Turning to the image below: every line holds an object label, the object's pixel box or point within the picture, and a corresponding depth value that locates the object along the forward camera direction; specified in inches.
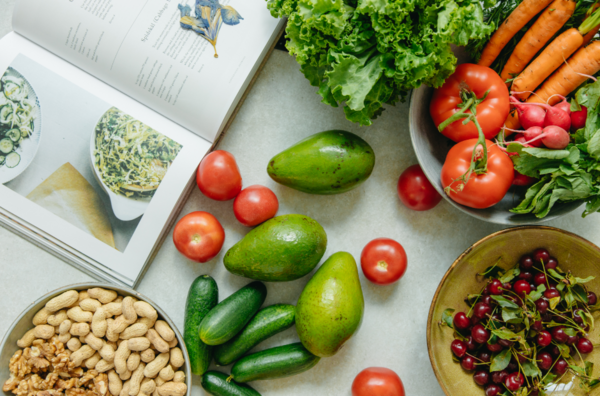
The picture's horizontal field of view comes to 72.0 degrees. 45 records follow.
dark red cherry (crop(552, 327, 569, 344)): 36.7
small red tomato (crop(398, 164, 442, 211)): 40.3
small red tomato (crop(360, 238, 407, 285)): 40.3
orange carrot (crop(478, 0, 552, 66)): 34.8
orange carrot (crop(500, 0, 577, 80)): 34.4
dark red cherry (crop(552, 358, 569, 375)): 37.4
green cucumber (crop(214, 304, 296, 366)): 40.6
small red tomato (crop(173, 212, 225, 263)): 40.1
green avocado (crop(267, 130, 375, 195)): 38.3
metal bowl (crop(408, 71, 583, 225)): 37.0
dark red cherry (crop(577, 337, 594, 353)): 37.4
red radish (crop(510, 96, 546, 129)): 35.3
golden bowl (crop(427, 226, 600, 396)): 37.5
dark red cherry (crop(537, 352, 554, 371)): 36.9
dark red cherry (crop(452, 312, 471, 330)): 38.5
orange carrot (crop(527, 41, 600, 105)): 35.1
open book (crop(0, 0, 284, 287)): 39.5
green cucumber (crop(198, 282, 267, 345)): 39.1
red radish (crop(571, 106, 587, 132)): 35.2
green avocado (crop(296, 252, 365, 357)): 37.2
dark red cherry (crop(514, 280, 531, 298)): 37.6
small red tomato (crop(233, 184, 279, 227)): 39.9
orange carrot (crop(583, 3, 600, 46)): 33.9
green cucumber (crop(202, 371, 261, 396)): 40.6
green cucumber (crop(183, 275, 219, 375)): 40.8
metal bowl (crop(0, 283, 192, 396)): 38.2
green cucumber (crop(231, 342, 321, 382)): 40.1
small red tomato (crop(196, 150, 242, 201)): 39.2
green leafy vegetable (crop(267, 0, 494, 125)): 30.8
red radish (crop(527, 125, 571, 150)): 33.3
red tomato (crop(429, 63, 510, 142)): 35.3
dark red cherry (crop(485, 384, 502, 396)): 38.2
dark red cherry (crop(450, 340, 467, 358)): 38.3
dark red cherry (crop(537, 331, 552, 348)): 36.3
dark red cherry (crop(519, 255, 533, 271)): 38.7
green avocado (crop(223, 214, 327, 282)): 38.0
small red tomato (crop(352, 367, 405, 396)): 39.6
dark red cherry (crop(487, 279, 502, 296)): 38.2
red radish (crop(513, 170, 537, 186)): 37.0
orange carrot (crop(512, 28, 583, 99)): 35.0
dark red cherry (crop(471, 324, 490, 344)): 37.3
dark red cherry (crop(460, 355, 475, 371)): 38.4
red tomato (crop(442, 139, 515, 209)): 34.5
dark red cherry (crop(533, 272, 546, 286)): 38.4
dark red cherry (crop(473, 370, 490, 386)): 38.6
